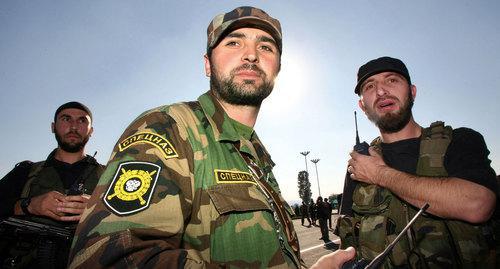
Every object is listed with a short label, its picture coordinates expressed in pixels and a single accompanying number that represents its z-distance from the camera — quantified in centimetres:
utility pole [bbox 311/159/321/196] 6300
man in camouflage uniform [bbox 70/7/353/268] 94
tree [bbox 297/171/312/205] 8606
